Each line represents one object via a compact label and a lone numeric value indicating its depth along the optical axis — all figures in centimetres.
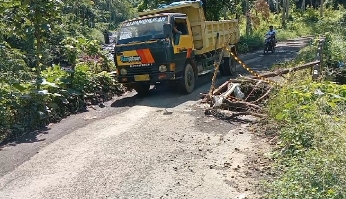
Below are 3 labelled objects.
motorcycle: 1941
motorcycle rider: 1966
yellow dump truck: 961
